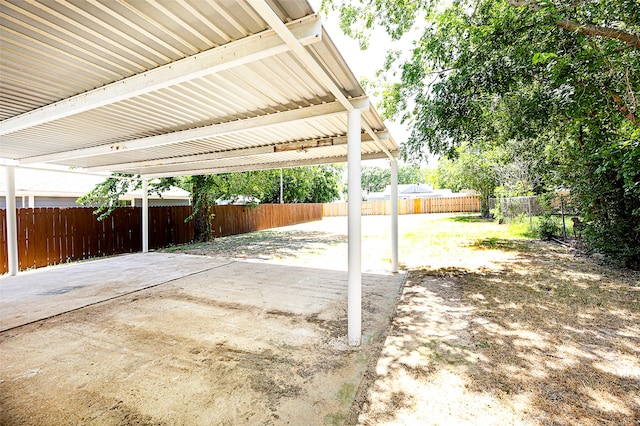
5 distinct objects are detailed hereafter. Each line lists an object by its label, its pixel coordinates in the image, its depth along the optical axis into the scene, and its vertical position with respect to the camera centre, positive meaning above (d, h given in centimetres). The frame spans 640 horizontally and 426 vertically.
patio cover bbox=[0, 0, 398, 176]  197 +132
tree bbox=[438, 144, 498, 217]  1511 +196
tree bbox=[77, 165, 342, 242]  895 +72
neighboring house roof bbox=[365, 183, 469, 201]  3809 +188
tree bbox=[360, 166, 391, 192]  6327 +585
